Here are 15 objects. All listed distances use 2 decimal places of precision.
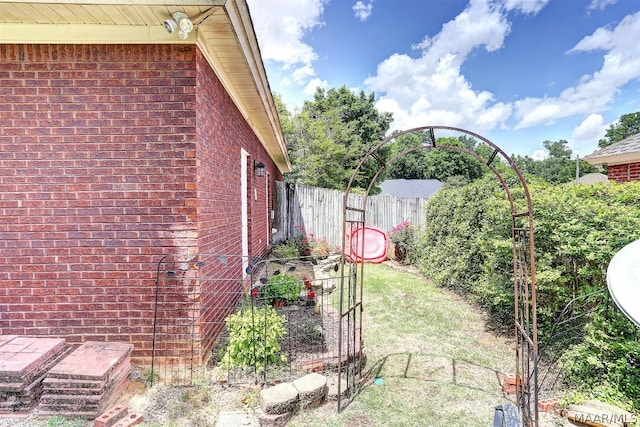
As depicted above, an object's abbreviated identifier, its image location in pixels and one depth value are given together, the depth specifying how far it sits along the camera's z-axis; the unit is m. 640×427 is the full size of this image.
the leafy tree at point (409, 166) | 43.06
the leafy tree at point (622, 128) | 45.16
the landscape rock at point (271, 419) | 2.31
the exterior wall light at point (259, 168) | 6.46
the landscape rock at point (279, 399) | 2.36
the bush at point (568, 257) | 2.64
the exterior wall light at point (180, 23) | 2.32
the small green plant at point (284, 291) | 4.14
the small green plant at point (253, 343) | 2.81
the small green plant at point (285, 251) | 8.59
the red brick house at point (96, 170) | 2.72
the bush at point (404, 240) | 8.99
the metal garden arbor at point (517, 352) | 2.33
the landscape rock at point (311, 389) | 2.56
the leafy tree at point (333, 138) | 18.39
